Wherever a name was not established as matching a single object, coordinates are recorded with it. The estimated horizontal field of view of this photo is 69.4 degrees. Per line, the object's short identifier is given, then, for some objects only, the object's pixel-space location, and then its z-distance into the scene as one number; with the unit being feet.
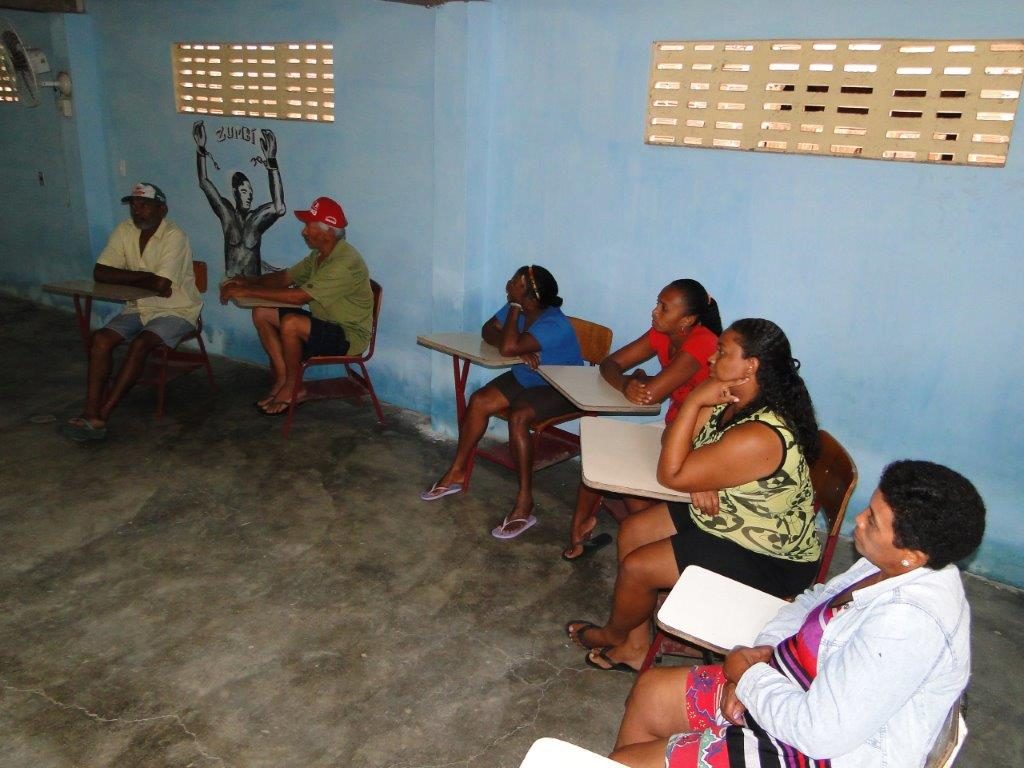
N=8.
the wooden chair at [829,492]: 7.39
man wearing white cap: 14.52
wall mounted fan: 19.61
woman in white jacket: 4.46
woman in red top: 10.04
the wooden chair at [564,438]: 12.50
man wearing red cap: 14.43
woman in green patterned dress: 7.14
